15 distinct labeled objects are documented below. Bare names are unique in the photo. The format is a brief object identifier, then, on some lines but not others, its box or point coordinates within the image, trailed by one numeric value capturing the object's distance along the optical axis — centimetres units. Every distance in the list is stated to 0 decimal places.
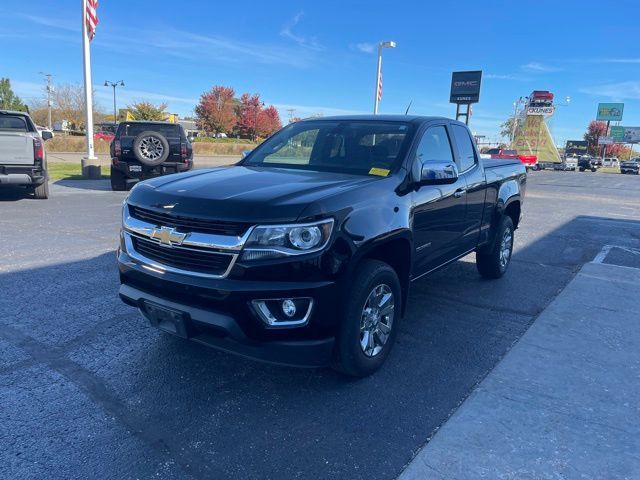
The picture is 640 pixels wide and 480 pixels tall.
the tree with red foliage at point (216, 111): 5762
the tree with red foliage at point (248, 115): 6031
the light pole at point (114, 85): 6173
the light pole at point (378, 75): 2210
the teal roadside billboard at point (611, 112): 9394
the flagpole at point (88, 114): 1506
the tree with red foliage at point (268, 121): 6042
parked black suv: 1169
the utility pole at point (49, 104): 5967
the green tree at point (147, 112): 5041
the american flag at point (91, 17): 1462
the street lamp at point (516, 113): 6128
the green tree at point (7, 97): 7000
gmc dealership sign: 3906
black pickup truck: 272
